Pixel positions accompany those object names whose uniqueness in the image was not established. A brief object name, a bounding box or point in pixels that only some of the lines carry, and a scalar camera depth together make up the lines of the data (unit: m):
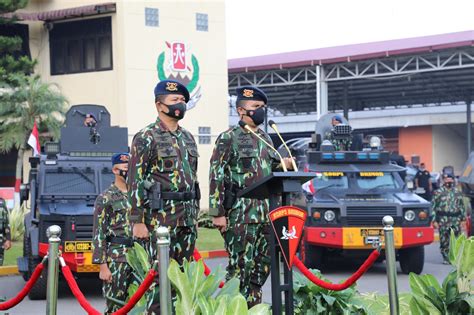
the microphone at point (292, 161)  6.54
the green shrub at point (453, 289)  6.84
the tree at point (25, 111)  27.00
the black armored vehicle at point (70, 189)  12.09
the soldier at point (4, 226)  12.12
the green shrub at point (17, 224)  19.54
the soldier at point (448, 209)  16.92
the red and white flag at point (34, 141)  16.56
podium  6.02
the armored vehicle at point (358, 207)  13.84
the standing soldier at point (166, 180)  6.82
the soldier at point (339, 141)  15.89
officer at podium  7.38
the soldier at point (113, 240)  8.24
